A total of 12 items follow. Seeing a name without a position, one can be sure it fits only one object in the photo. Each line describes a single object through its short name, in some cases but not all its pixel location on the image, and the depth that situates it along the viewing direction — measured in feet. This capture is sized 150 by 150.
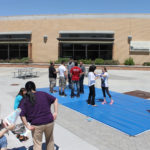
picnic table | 55.62
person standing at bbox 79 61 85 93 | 34.72
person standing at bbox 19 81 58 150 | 11.21
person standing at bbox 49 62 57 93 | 33.09
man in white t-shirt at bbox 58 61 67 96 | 32.28
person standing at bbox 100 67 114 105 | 27.07
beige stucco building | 87.97
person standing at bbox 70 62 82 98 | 30.45
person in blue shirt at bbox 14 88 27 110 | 16.08
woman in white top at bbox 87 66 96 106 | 26.25
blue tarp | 19.86
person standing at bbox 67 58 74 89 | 35.81
